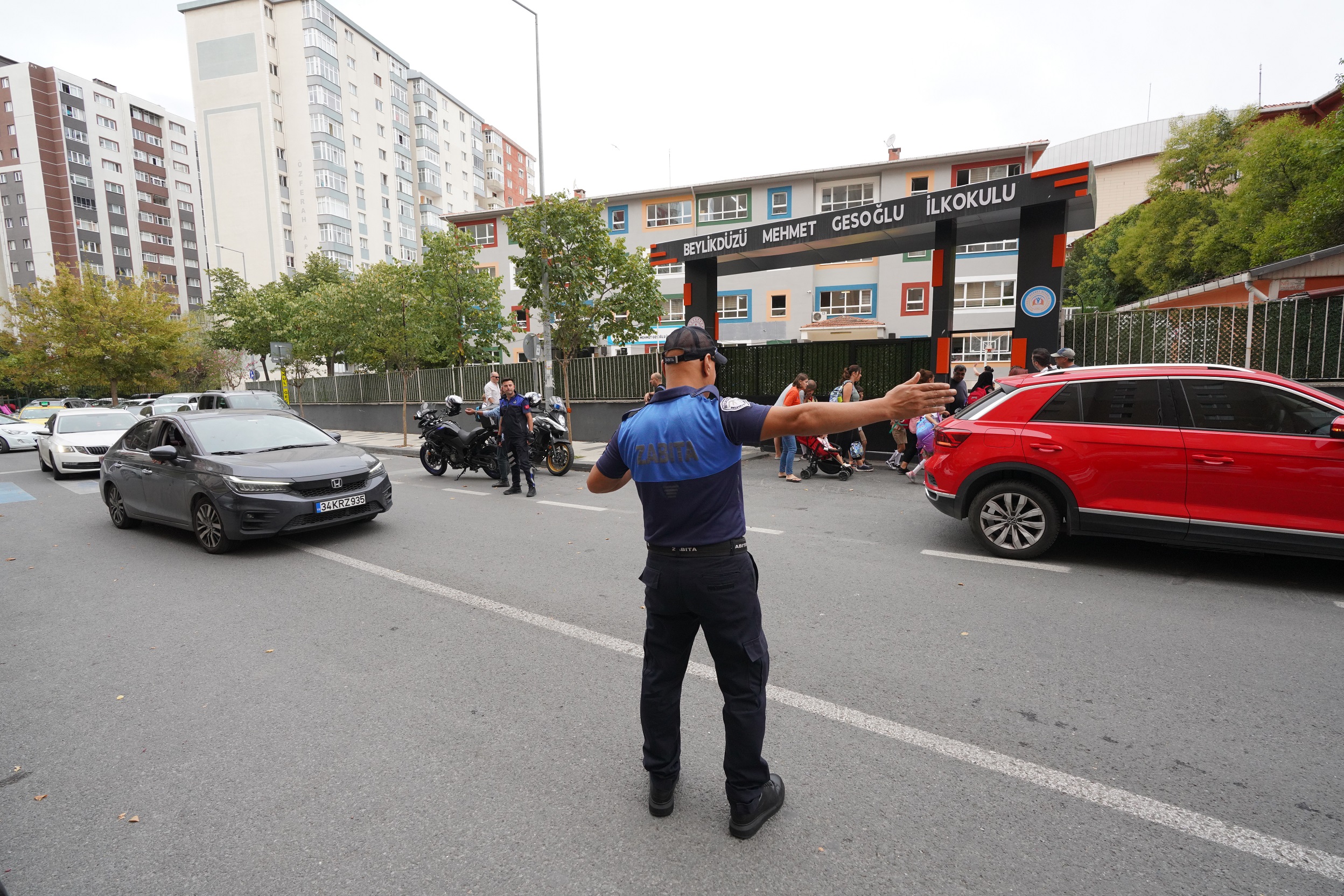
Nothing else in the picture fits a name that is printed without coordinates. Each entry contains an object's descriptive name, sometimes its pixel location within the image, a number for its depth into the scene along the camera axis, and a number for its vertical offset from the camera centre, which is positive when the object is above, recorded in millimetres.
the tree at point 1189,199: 37047 +8941
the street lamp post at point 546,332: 16703 +1046
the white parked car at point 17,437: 20484 -1587
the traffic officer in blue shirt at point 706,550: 2344 -645
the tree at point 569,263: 17328 +2942
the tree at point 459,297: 26406 +3078
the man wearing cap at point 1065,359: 8794 +37
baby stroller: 10844 -1498
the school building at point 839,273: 32438 +4701
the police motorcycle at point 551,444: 12328 -1311
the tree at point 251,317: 32531 +3087
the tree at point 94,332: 30312 +2281
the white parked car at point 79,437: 13266 -1104
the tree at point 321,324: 20656 +1760
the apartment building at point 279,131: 52656 +19505
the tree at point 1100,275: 48000 +6723
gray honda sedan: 6688 -1038
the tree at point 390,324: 19031 +1485
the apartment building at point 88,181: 61875 +19570
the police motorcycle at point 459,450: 12078 -1349
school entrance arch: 10328 +2357
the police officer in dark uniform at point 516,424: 10172 -768
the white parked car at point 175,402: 20734 -694
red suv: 4969 -808
